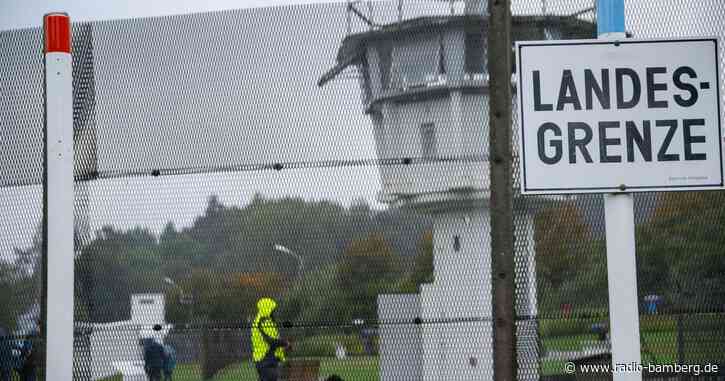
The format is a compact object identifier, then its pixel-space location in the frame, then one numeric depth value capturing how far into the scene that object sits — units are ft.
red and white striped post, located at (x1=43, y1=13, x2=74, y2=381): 38.24
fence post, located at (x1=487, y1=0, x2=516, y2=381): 40.96
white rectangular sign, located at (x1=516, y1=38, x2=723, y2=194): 35.09
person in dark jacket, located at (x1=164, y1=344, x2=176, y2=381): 47.67
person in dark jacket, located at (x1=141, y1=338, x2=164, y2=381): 47.44
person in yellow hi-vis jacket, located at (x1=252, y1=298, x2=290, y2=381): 46.03
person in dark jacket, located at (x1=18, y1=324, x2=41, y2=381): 50.08
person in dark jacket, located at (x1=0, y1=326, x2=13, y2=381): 50.78
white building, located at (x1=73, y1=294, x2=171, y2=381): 47.98
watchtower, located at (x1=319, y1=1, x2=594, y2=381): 46.14
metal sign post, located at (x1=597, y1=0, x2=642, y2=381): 35.60
